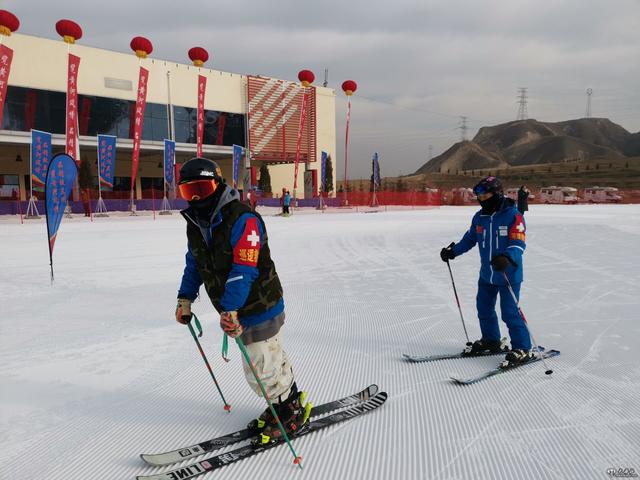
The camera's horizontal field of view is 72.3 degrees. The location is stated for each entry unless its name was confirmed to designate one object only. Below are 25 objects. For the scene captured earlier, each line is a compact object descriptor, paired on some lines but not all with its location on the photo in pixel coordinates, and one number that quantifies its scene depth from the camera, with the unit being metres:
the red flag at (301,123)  30.74
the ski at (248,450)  2.05
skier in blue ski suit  3.16
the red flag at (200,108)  27.08
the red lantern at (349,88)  34.16
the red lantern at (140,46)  25.84
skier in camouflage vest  1.97
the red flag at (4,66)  18.09
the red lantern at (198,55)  29.52
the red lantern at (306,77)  33.56
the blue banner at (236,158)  25.77
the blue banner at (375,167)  29.94
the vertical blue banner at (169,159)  23.86
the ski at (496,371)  3.02
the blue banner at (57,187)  5.69
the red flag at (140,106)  23.09
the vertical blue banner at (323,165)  30.88
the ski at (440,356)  3.48
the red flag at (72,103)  20.84
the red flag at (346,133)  31.98
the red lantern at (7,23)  19.33
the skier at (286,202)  21.09
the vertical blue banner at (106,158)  21.19
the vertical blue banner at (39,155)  18.23
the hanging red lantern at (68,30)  22.80
